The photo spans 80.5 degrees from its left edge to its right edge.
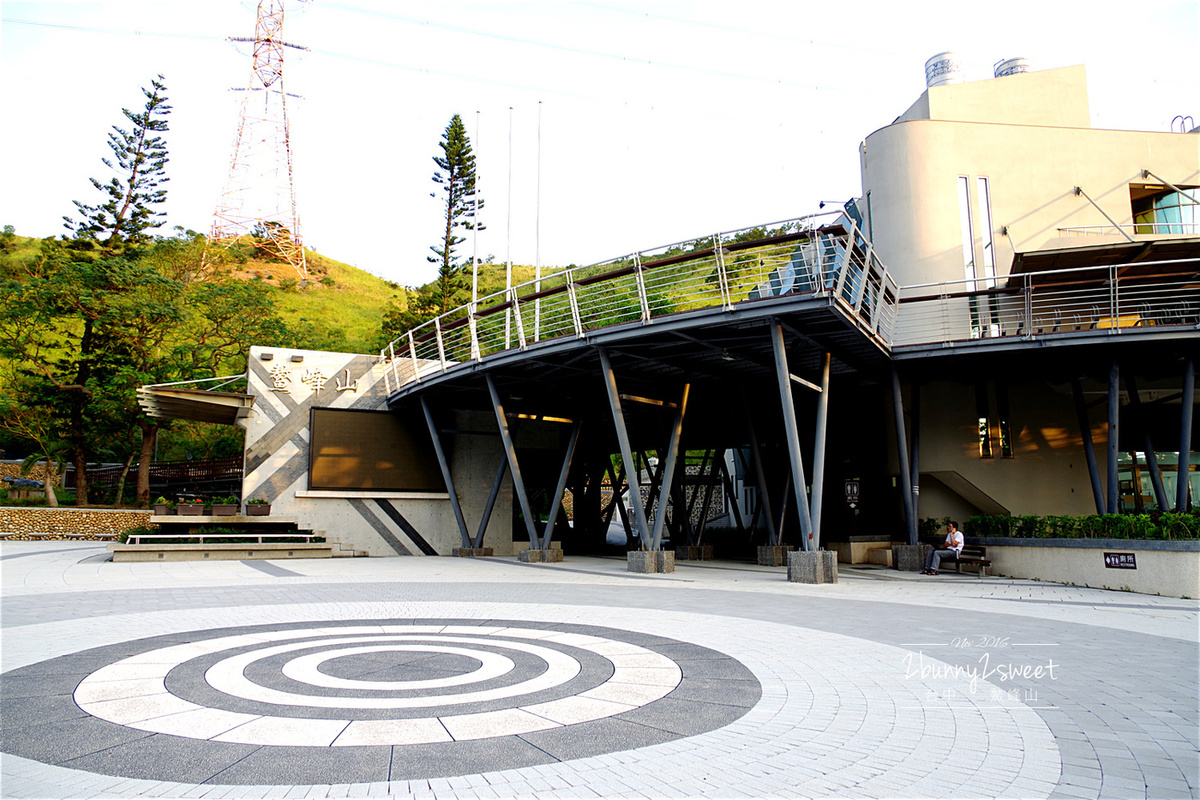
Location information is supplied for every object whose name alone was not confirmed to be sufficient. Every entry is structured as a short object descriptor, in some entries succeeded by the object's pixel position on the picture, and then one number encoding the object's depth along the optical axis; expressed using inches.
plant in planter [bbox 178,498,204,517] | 855.7
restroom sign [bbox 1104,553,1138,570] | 548.1
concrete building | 681.6
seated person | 686.5
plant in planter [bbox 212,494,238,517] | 876.6
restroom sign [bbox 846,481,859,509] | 1169.9
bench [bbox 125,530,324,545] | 782.8
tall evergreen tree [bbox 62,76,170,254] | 1549.0
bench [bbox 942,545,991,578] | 676.7
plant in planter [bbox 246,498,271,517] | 892.6
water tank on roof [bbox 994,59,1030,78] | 1006.4
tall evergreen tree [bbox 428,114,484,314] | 1863.9
